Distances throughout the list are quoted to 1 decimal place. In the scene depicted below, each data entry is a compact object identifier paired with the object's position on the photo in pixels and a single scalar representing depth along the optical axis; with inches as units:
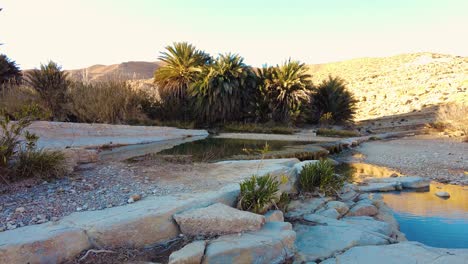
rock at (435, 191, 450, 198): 247.7
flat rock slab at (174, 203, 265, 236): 135.6
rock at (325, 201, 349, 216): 202.7
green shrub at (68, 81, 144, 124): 506.0
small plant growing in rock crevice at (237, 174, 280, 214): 161.9
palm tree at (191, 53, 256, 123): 668.7
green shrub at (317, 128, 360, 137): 647.1
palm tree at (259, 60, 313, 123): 705.6
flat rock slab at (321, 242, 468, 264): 127.7
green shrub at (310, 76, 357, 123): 773.7
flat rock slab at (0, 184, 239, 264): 109.6
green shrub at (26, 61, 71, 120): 520.7
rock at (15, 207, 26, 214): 138.9
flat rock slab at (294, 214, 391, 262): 142.9
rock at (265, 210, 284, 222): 155.6
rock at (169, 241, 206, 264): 114.3
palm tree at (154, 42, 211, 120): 705.0
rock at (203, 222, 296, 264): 120.5
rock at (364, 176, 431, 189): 275.9
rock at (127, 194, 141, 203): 157.3
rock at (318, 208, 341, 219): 190.7
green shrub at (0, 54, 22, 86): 641.6
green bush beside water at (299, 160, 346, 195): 227.3
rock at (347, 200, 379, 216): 205.0
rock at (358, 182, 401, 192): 269.0
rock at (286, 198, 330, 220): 185.2
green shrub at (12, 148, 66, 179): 180.9
